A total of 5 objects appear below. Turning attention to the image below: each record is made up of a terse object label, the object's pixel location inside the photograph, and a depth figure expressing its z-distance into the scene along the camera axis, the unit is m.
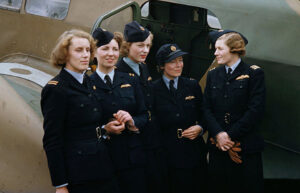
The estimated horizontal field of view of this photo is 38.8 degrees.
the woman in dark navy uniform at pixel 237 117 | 3.68
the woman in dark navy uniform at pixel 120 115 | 3.38
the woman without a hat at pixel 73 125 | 2.90
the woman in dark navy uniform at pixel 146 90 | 3.79
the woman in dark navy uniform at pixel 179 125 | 3.94
